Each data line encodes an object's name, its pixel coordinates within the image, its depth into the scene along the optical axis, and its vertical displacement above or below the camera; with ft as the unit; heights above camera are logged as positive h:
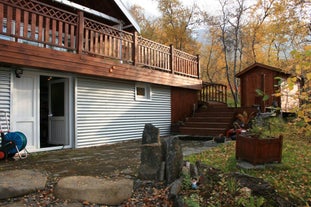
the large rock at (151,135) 14.34 -1.58
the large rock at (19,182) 10.66 -3.51
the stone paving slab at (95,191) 10.66 -3.64
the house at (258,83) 36.86 +3.98
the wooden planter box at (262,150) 15.28 -2.58
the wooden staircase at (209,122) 32.53 -2.00
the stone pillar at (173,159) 12.59 -2.60
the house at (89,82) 20.06 +2.81
